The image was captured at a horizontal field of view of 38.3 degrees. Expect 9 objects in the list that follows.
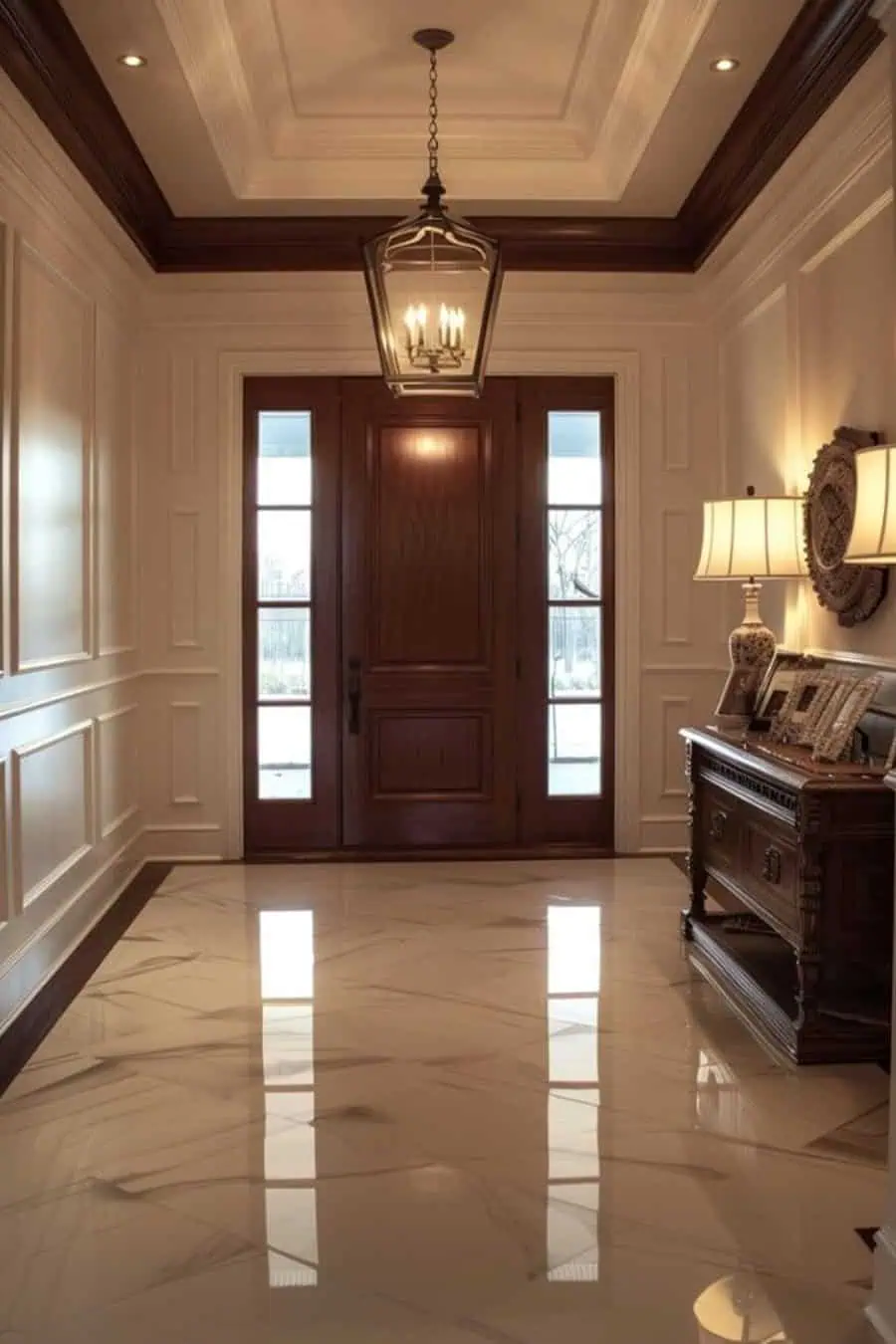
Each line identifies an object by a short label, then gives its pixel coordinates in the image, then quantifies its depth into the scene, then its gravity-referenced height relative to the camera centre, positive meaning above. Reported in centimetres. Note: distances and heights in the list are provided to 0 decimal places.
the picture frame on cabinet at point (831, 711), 377 -26
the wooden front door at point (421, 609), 628 +6
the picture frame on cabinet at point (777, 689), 450 -23
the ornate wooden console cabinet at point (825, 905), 341 -77
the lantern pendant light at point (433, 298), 395 +101
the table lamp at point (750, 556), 455 +24
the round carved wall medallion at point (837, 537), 406 +29
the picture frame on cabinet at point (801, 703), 401 -26
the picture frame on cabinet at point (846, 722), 365 -28
